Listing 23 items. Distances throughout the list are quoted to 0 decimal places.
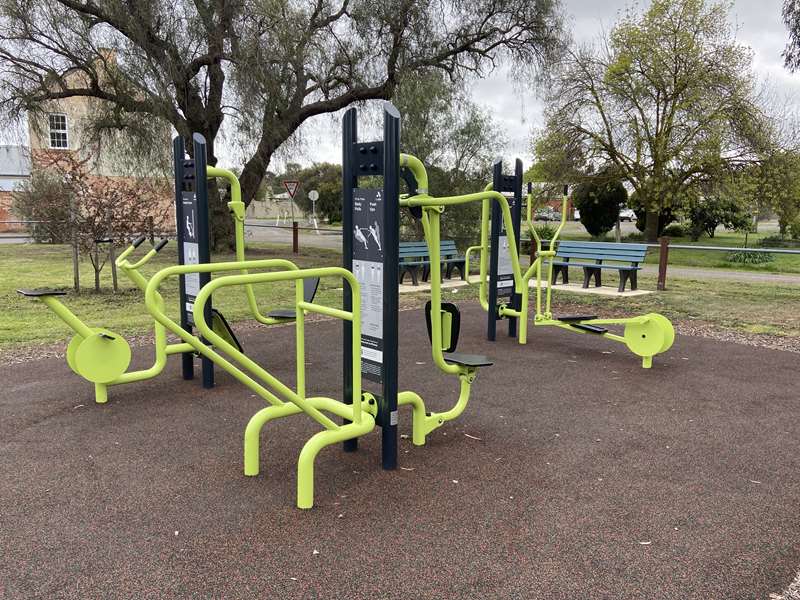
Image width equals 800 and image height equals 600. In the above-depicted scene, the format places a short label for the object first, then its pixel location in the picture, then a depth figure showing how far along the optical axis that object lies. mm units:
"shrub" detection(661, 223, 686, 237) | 24109
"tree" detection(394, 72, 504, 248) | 14438
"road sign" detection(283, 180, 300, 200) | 17438
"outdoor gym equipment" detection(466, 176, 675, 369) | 5250
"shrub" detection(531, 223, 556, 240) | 17969
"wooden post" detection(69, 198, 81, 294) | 8750
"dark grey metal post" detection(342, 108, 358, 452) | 3131
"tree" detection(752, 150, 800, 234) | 17078
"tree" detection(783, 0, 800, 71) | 9547
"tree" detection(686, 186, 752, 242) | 21714
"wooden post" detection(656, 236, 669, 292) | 10125
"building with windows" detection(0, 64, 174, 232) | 12625
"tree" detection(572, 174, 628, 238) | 21208
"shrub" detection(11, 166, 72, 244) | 9398
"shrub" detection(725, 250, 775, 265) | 16016
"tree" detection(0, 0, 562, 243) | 11547
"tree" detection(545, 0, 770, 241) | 17219
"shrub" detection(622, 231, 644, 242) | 22356
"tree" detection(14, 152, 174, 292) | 8836
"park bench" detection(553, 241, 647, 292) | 9289
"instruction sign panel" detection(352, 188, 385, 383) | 3037
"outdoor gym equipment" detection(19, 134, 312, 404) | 4055
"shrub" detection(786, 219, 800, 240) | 20712
